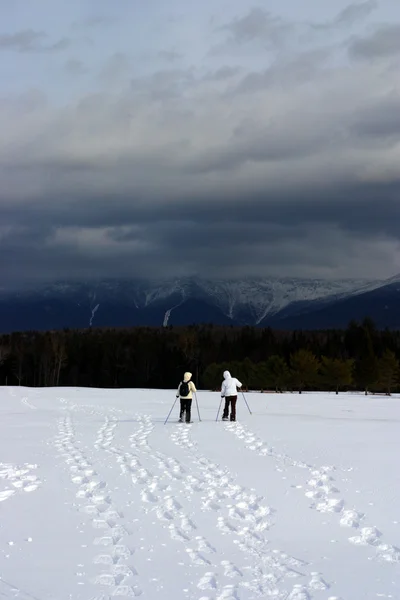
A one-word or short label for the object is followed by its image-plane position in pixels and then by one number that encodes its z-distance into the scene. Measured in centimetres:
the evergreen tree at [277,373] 9205
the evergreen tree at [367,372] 9031
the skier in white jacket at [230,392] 2680
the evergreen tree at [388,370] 8525
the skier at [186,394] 2639
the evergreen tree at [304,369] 9044
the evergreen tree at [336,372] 8744
